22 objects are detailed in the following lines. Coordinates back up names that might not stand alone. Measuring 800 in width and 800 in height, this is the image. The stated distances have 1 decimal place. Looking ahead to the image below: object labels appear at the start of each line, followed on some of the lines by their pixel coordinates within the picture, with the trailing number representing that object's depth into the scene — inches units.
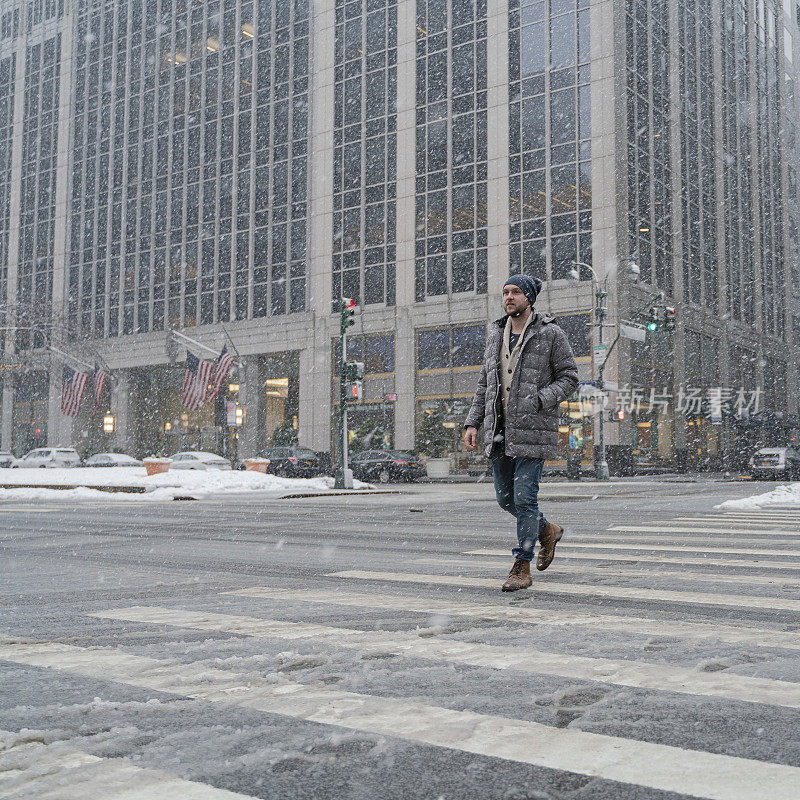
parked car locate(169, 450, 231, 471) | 1350.9
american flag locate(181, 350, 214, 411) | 1483.8
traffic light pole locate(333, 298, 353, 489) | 942.4
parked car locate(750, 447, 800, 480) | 1337.4
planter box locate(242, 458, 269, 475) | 1134.4
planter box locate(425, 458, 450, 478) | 1515.7
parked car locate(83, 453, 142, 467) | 1547.4
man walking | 210.2
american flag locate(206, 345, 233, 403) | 1463.6
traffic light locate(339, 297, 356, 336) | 946.4
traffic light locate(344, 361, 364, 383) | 946.7
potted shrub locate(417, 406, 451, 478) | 1624.0
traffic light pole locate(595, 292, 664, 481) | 1276.8
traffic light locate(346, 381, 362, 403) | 943.0
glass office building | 1624.0
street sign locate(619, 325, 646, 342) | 1141.7
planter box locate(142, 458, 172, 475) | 1086.4
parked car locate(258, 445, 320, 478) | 1496.1
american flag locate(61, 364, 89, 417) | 1585.9
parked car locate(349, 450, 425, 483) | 1417.3
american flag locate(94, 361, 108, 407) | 1594.5
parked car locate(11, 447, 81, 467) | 1630.2
